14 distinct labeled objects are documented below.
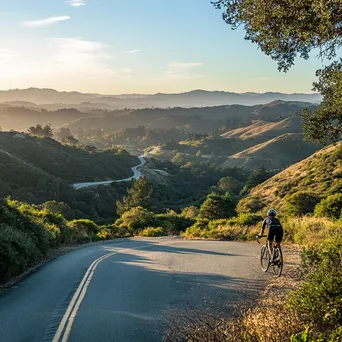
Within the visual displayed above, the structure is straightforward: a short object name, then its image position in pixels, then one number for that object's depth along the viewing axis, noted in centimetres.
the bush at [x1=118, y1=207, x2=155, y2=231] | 3747
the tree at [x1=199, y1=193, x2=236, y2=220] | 4622
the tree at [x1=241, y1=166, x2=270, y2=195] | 10238
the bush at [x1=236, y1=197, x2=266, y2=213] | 5421
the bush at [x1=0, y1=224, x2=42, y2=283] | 1159
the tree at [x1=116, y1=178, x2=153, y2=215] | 7375
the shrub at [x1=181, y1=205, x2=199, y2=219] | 5908
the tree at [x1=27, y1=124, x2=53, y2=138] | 16275
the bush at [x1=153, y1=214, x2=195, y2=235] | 3603
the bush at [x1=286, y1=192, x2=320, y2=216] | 3750
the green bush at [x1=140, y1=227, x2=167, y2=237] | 3228
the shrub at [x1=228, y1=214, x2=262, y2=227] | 2375
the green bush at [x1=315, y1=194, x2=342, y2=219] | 2416
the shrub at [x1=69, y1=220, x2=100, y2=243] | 2786
